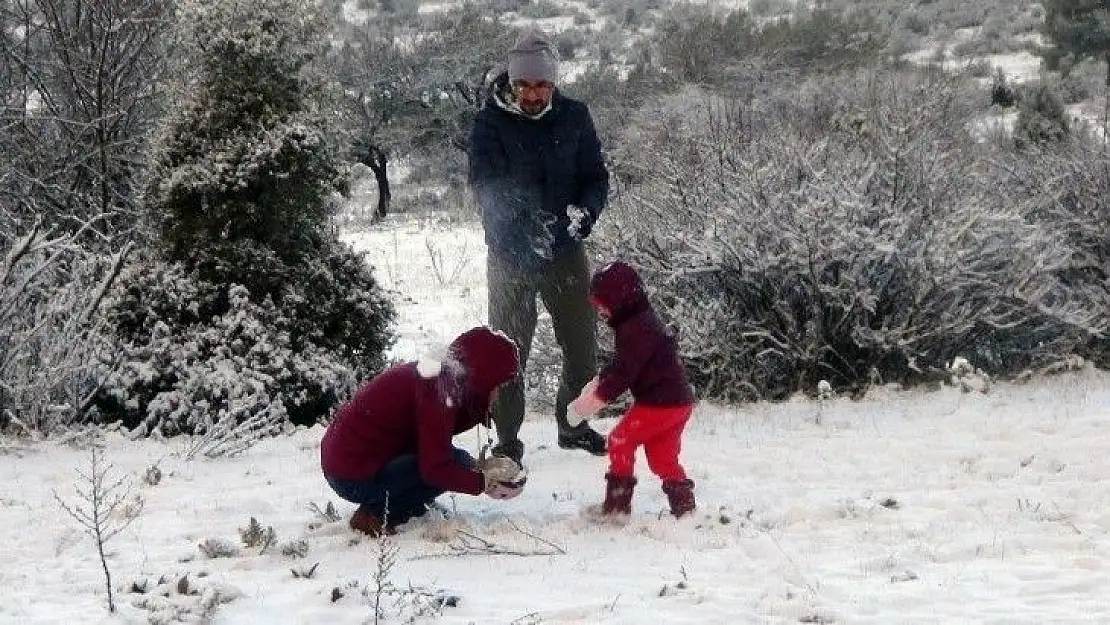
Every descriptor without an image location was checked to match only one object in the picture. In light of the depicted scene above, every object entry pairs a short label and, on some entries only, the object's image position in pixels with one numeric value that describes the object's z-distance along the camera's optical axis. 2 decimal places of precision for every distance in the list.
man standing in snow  10.11
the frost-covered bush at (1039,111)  31.87
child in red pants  8.77
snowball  8.27
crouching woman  8.27
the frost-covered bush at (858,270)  14.48
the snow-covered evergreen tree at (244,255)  14.98
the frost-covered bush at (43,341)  12.96
